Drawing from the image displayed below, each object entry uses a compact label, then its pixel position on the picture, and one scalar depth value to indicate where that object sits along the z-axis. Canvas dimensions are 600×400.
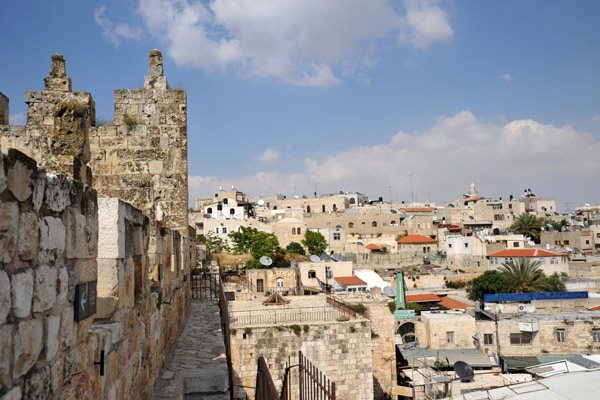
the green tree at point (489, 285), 34.19
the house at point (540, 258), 40.47
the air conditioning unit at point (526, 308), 28.55
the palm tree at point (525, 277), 34.44
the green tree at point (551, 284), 34.44
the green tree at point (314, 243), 49.88
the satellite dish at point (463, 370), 19.23
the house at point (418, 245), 52.25
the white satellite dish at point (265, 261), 34.88
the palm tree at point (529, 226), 56.06
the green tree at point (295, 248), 48.50
